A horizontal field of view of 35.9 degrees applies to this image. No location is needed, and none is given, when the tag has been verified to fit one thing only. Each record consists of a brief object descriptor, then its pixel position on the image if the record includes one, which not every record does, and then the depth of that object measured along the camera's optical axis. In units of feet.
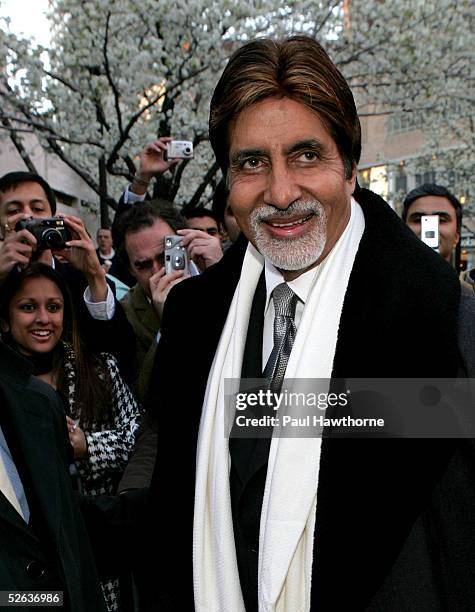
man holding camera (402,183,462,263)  14.10
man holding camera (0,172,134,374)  10.63
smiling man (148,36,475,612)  5.00
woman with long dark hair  9.53
